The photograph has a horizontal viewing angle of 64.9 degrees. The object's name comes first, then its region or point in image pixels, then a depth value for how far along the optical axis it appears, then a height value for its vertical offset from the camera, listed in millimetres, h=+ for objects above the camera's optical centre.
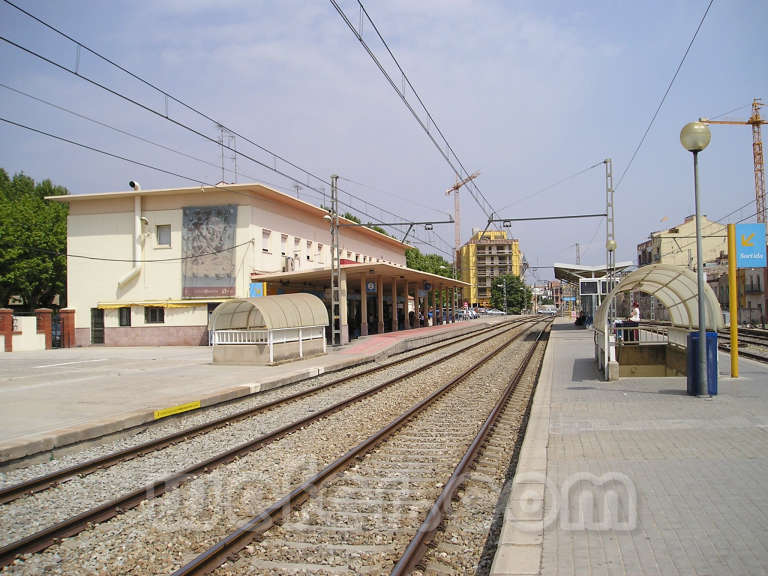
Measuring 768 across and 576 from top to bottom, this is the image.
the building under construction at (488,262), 128875 +9479
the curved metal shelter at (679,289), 12188 +345
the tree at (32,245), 41281 +4467
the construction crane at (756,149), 68188 +19899
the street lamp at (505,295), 92456 +1509
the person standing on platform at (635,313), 24797 -375
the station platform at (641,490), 3996 -1660
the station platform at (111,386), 8961 -1782
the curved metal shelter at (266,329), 18516 -691
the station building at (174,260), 31609 +2619
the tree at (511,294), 102438 +1957
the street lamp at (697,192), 10173 +1955
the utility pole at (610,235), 25884 +3072
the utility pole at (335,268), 25109 +1657
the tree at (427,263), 83256 +6457
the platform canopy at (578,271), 38625 +2229
